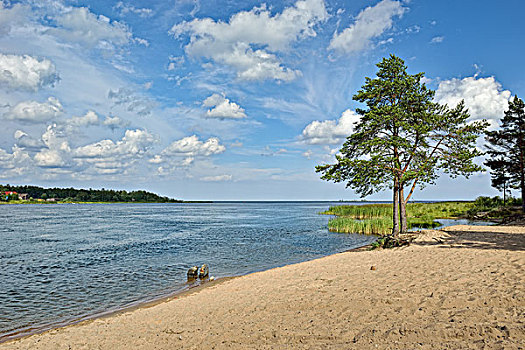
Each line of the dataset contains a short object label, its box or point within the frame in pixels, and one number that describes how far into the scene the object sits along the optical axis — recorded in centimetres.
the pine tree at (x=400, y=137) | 1836
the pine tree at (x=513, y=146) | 3631
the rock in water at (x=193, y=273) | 1560
